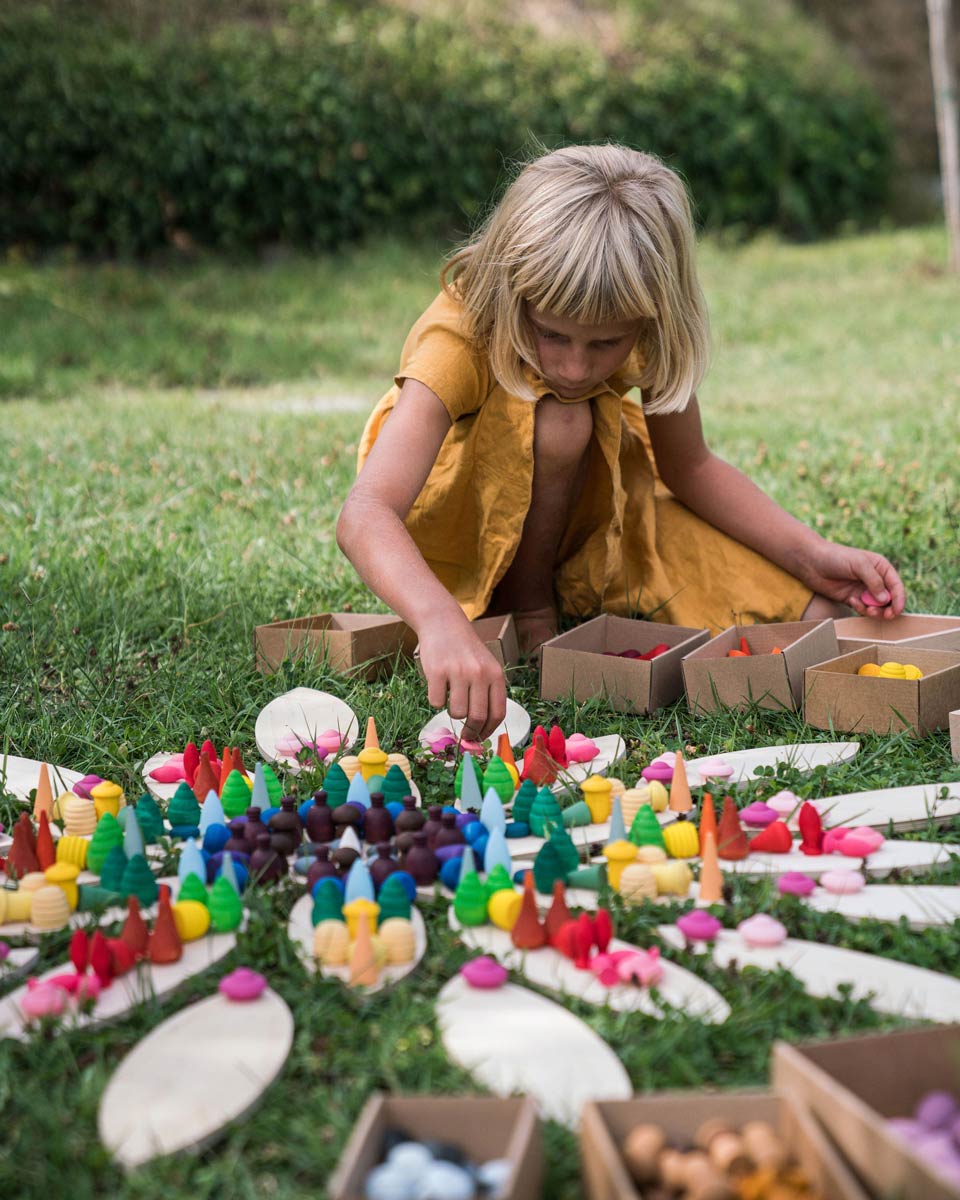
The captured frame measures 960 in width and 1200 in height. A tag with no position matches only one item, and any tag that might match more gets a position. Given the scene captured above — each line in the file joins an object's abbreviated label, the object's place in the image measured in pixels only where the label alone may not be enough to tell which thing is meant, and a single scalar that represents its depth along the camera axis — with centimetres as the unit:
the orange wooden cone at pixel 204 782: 197
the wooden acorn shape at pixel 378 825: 178
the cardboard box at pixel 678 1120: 105
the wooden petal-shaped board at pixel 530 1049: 126
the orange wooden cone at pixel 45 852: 175
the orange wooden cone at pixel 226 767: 200
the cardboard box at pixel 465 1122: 108
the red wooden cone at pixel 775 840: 175
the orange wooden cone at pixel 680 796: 192
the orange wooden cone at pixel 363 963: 145
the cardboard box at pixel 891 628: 262
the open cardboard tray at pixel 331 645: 258
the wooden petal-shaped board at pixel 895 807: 188
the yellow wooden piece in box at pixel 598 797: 190
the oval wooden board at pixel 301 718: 225
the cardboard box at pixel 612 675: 242
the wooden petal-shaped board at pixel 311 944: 146
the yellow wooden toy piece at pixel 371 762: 203
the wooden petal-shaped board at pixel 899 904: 158
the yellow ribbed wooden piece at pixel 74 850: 174
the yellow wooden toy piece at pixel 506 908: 155
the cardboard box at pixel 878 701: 221
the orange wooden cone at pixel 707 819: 173
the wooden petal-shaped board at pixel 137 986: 138
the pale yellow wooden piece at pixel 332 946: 149
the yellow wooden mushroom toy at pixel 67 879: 163
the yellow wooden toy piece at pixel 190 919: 153
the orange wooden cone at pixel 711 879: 165
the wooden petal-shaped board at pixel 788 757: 209
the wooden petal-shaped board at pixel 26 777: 205
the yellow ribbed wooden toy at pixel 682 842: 176
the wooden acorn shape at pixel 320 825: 181
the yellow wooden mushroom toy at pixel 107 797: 187
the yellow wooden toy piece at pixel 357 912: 153
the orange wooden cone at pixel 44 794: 191
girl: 228
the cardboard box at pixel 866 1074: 107
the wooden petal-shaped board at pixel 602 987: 140
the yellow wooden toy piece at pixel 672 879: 166
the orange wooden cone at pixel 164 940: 148
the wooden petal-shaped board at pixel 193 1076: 120
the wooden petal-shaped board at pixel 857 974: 139
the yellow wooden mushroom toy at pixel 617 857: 168
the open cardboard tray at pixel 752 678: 237
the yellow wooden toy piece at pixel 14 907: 160
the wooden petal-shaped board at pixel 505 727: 227
